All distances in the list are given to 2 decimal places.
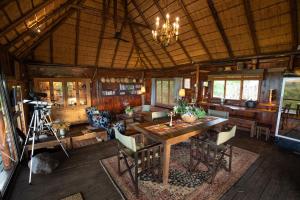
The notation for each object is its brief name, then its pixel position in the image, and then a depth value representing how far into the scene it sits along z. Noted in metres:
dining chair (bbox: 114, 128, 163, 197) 2.14
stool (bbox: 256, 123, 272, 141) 4.36
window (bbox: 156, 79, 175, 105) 7.61
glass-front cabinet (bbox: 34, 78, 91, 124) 6.08
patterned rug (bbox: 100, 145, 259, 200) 2.21
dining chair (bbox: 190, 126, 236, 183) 2.33
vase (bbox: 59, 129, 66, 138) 3.99
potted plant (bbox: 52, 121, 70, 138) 3.98
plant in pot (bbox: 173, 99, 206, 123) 3.07
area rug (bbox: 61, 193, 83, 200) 2.18
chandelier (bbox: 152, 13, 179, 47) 2.81
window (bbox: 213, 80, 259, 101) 5.01
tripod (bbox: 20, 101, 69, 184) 3.00
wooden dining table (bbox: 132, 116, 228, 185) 2.27
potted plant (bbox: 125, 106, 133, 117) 5.64
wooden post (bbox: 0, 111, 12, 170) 2.68
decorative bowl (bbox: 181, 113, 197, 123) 3.05
